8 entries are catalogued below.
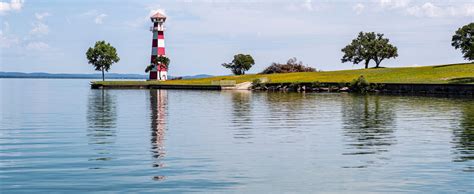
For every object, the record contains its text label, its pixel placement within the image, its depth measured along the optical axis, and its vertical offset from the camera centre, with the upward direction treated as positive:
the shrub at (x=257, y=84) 130.75 -2.43
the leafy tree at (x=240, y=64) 187.12 +1.69
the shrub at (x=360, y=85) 113.31 -2.31
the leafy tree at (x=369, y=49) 159.38 +4.68
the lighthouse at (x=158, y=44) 150.75 +5.61
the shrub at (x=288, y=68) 170.75 +0.59
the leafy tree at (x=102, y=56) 179.62 +3.63
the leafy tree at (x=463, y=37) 133.38 +6.28
